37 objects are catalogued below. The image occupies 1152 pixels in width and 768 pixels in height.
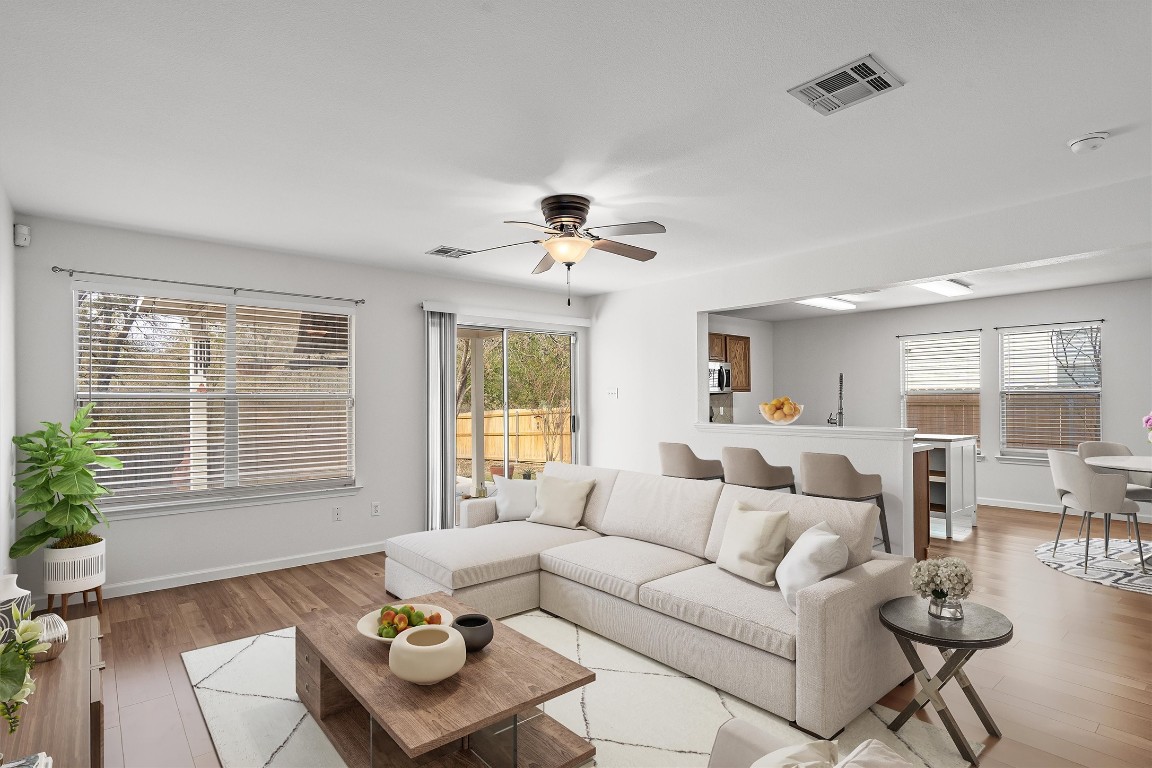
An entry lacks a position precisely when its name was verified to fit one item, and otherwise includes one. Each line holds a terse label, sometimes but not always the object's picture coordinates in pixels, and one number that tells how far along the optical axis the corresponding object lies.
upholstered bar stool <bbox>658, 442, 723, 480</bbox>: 5.72
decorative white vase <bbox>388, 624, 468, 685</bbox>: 2.14
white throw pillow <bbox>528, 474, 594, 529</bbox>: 4.54
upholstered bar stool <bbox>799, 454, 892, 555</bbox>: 4.82
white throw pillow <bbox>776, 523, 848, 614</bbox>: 2.77
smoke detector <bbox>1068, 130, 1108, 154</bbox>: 2.91
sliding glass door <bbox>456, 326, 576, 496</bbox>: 6.45
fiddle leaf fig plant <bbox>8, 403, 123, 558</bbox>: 3.73
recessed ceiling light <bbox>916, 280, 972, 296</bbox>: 6.36
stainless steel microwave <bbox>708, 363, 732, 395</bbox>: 8.31
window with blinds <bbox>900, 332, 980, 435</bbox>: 7.79
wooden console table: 1.72
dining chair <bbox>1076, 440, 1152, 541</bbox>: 5.86
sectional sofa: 2.57
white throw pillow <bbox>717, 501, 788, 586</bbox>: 3.14
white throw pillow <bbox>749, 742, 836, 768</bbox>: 1.12
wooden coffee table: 2.01
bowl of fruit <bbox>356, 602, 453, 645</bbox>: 2.41
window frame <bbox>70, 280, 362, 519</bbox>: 4.36
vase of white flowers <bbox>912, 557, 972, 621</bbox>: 2.46
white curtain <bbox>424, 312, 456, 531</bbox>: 5.92
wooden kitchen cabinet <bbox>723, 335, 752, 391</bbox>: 8.76
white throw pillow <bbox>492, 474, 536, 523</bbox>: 4.77
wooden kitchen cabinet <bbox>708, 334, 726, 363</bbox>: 8.37
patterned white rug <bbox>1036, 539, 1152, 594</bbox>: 4.56
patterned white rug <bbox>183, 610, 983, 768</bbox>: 2.46
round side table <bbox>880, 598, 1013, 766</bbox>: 2.35
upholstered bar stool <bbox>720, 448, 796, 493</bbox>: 5.29
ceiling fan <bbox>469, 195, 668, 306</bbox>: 3.65
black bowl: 2.44
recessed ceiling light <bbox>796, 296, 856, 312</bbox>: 7.17
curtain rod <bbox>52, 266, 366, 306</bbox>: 4.23
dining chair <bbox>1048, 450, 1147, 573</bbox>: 4.96
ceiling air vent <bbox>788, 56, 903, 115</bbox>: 2.34
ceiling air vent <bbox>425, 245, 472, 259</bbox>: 5.04
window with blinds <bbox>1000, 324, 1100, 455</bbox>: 6.97
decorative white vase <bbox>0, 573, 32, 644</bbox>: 2.42
